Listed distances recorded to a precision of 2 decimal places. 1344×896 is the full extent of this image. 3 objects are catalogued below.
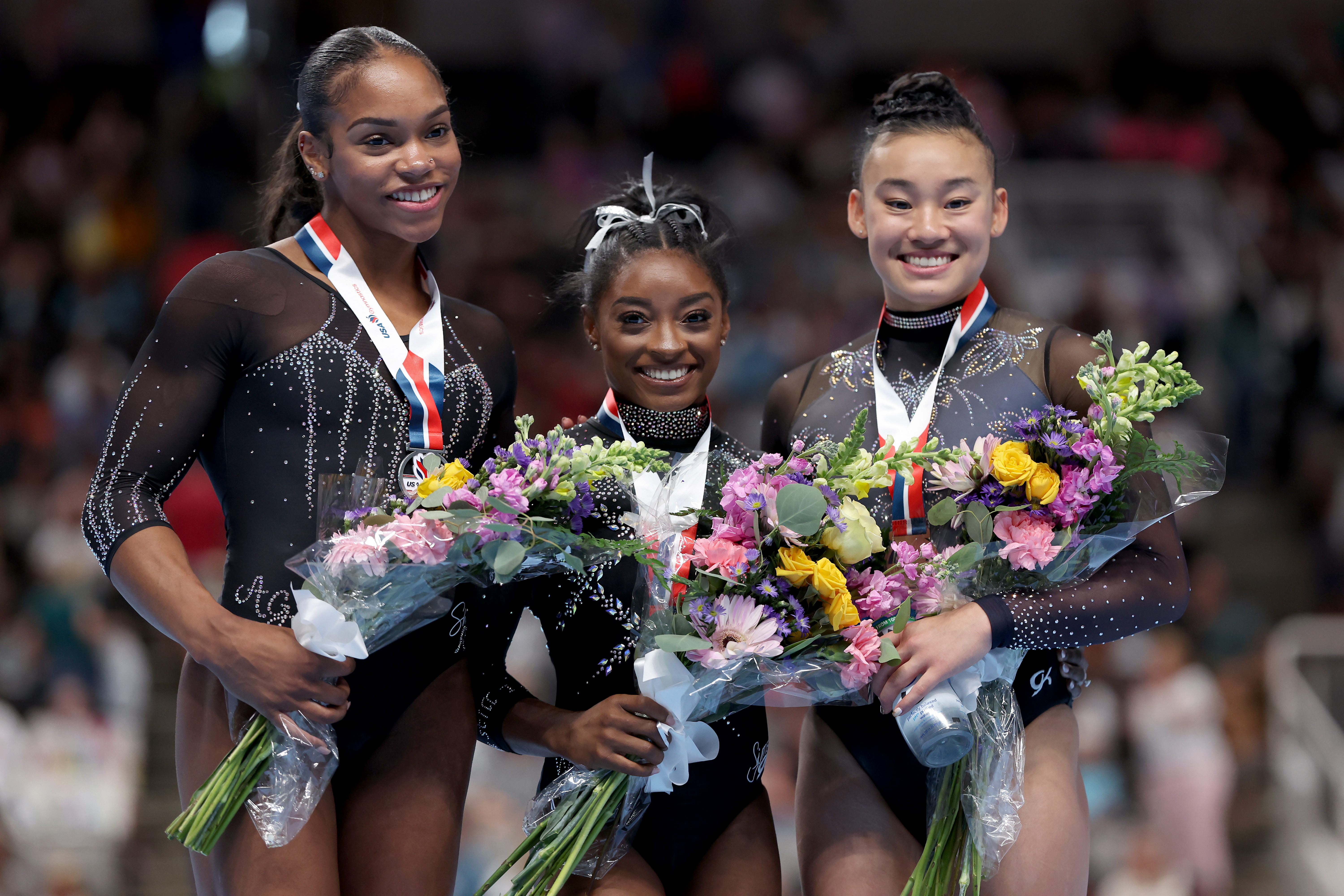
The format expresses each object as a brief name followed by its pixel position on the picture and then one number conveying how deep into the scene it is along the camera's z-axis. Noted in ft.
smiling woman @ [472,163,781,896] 15.60
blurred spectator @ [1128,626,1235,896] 40.16
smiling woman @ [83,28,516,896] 14.43
